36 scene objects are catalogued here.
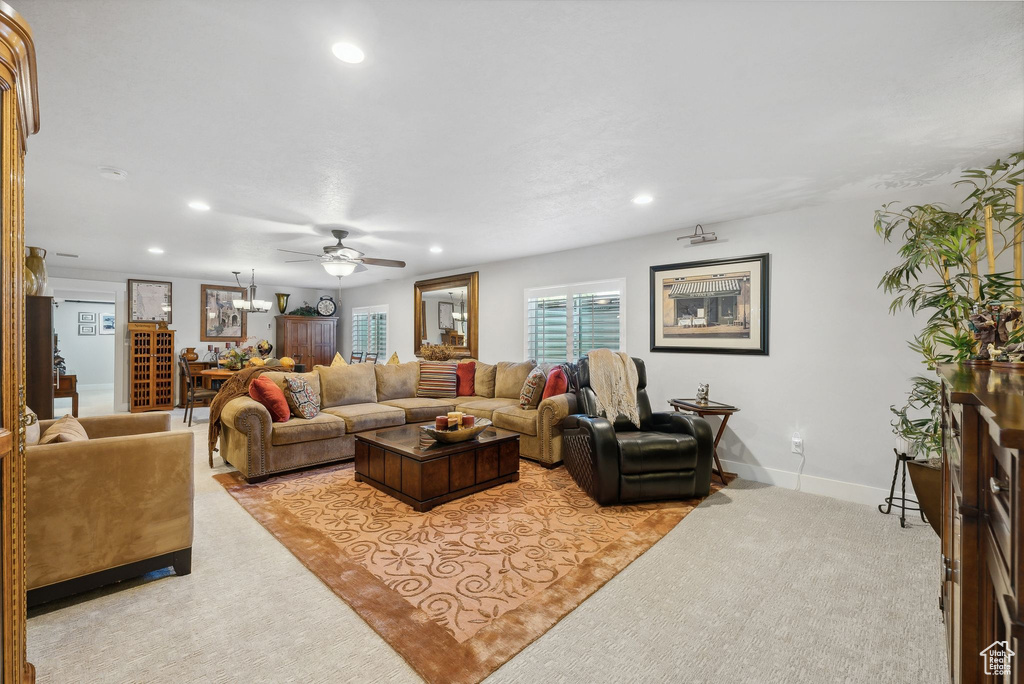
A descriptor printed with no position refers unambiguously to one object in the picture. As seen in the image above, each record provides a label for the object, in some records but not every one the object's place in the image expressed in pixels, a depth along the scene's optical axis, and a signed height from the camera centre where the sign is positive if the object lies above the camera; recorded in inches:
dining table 255.8 -23.7
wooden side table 147.2 -23.3
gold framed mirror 260.1 +17.3
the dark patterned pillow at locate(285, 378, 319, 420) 167.6 -23.5
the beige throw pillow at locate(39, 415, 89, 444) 82.4 -18.8
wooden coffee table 126.8 -39.7
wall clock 373.3 +28.3
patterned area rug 73.2 -49.4
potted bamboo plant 83.7 +15.1
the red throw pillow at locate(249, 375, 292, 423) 159.5 -21.6
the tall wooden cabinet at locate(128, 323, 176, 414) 286.4 -20.0
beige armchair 76.6 -33.1
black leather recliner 126.3 -35.6
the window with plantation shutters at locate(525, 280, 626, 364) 195.9 +9.7
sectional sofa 151.3 -31.3
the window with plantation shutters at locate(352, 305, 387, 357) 335.9 +6.7
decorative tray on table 133.4 -29.6
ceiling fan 181.9 +34.0
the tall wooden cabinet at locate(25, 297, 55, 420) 109.9 -4.1
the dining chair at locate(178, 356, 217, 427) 242.5 -31.4
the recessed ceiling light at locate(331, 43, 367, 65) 67.2 +45.1
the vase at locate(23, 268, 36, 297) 107.9 +13.3
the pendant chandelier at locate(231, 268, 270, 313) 289.4 +23.0
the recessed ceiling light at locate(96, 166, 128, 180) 114.8 +44.5
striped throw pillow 229.3 -22.1
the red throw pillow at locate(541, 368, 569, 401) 181.2 -18.4
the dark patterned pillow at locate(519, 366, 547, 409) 184.9 -21.7
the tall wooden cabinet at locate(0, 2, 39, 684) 39.7 +1.9
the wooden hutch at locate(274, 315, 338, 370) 352.8 -0.3
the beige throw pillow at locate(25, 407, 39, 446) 75.7 -17.3
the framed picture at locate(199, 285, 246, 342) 324.2 +17.3
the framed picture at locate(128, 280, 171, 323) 293.9 +25.1
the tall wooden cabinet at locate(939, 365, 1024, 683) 25.5 -14.1
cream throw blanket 149.6 -15.2
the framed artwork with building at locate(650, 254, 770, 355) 155.9 +13.3
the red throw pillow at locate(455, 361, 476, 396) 231.5 -21.1
